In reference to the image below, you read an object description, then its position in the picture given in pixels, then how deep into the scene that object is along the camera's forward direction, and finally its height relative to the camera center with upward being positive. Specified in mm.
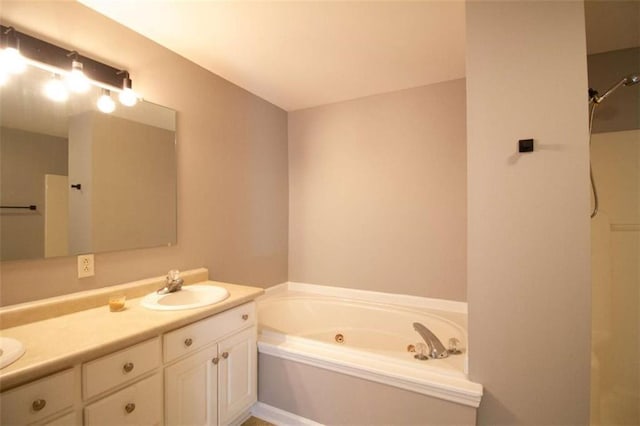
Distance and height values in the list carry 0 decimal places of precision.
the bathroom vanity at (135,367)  897 -597
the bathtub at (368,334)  1444 -854
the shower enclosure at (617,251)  1784 -268
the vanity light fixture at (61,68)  1225 +744
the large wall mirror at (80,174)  1250 +228
